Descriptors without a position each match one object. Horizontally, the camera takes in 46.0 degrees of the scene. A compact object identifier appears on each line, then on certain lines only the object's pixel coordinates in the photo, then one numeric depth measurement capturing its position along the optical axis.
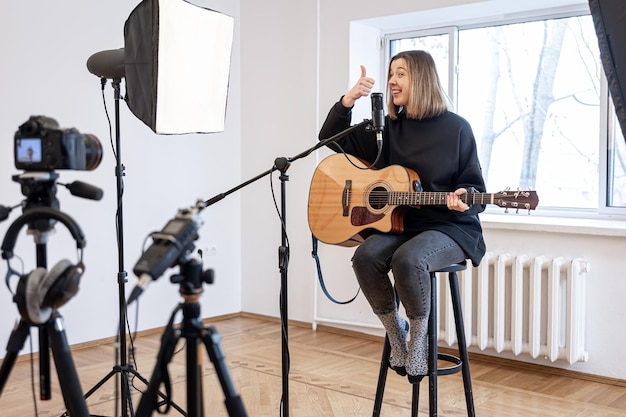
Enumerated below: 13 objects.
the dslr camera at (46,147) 1.58
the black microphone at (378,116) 2.20
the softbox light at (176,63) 2.46
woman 2.42
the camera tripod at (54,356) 1.62
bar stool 2.38
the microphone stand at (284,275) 2.27
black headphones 1.53
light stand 2.55
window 3.65
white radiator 3.36
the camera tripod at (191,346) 1.35
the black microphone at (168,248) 1.27
